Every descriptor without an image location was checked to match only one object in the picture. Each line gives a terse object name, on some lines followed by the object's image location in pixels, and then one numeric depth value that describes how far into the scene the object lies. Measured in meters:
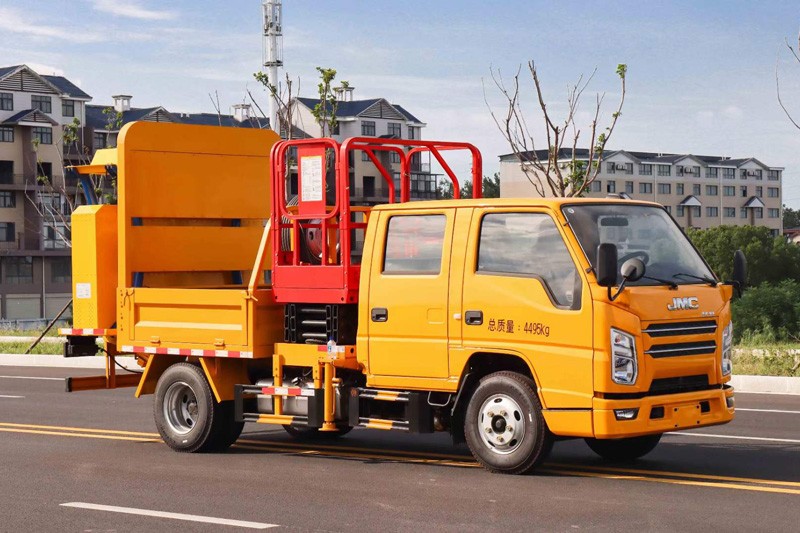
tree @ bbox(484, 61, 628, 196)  27.05
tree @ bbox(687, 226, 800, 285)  88.31
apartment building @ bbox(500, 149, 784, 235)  127.88
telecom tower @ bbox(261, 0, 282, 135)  36.66
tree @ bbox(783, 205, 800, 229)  178.45
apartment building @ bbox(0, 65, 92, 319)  85.81
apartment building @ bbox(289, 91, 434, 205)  94.75
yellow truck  9.79
